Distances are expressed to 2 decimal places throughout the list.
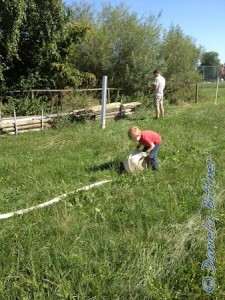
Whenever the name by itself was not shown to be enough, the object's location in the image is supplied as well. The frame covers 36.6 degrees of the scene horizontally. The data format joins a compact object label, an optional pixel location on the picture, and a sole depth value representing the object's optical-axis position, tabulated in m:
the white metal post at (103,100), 10.70
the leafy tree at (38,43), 11.80
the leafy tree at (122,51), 16.16
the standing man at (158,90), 11.89
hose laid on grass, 4.23
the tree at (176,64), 18.55
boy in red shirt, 5.64
